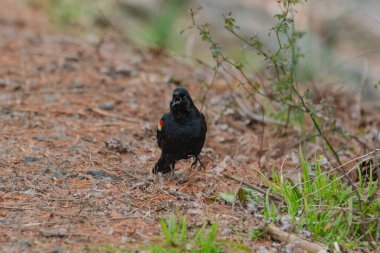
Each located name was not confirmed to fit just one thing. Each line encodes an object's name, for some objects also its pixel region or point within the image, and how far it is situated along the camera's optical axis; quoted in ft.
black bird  33.86
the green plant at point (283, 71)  33.06
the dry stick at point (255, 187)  29.37
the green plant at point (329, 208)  27.07
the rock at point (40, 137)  38.82
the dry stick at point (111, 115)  44.75
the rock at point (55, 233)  25.05
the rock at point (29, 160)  34.21
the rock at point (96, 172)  33.35
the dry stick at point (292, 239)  25.57
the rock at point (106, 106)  46.24
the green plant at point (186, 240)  23.72
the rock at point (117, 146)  38.63
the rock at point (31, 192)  29.73
